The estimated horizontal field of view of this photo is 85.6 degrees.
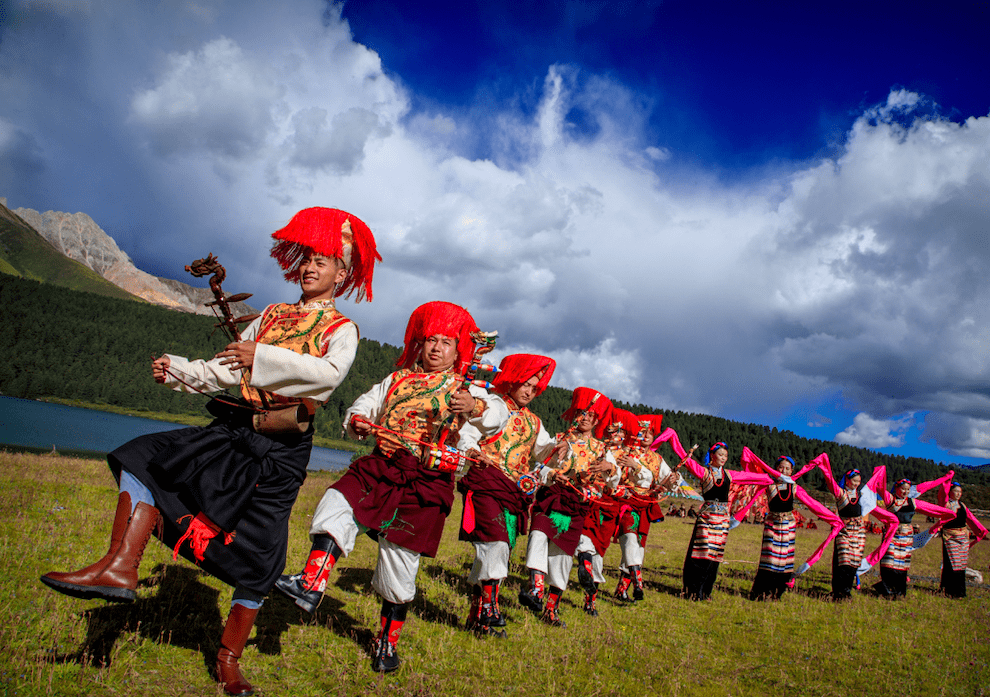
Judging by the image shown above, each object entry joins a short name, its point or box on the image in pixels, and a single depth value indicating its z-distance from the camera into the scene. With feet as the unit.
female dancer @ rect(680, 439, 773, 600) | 26.68
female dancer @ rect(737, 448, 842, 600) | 27.32
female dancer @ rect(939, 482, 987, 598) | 34.50
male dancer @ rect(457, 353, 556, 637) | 16.80
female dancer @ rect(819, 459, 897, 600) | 29.94
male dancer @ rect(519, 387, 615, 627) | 18.94
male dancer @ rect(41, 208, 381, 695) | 9.28
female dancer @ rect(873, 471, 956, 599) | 32.50
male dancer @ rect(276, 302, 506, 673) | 12.31
